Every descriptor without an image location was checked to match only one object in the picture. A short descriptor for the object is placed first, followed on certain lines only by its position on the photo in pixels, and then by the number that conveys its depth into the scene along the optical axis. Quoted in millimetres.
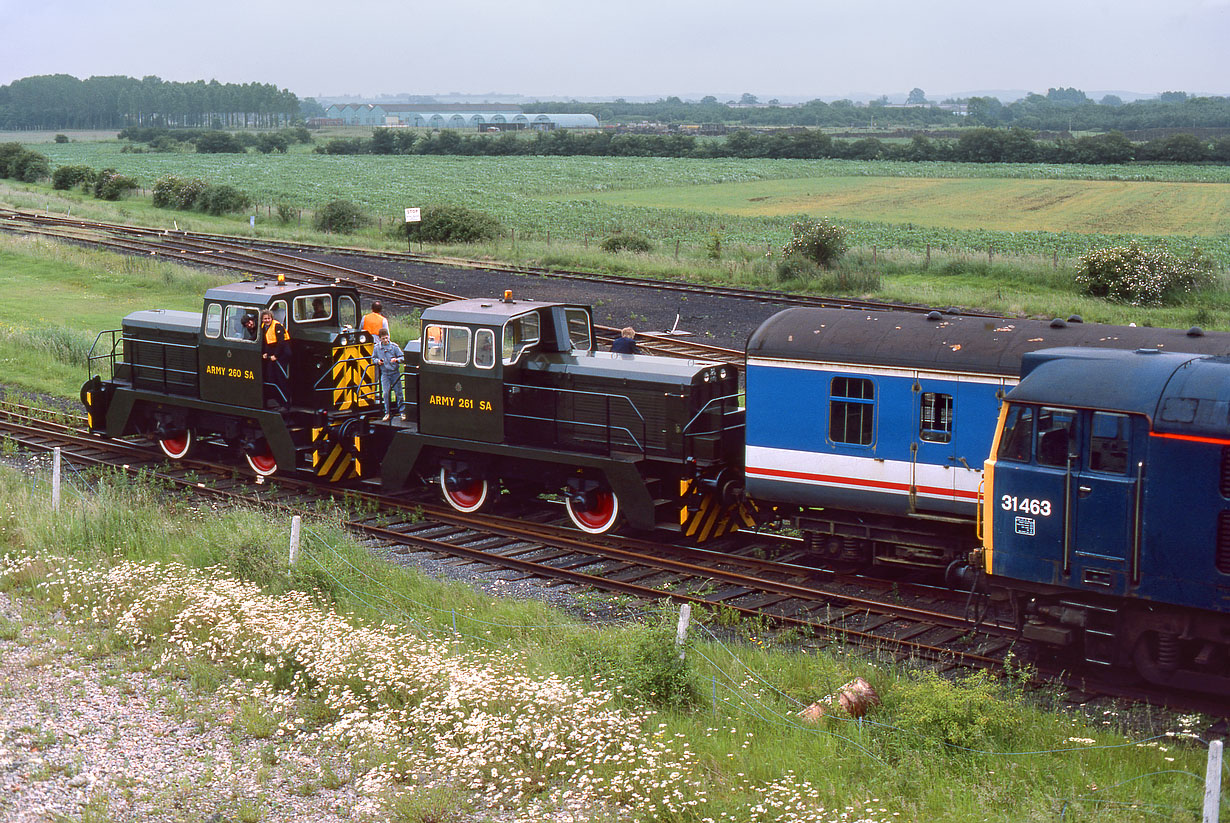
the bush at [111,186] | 75250
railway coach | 13375
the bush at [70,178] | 80062
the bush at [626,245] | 51156
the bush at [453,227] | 53344
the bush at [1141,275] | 35469
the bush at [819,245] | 42094
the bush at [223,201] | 67312
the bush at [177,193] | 70062
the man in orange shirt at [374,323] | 19641
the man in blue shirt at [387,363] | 19781
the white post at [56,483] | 16234
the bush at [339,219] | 59750
